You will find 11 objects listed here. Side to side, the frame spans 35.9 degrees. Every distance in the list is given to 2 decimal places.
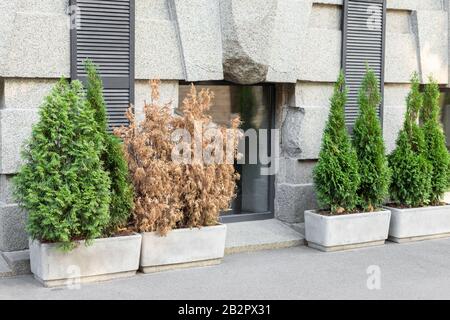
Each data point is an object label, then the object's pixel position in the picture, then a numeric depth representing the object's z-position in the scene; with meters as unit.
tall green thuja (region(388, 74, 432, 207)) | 9.40
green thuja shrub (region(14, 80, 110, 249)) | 6.81
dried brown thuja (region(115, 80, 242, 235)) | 7.59
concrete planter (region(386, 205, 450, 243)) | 9.40
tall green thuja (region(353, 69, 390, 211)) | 9.11
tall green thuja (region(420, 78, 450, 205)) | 9.65
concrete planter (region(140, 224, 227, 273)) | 7.60
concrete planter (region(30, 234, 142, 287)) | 6.97
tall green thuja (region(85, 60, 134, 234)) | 7.31
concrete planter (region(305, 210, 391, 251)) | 8.82
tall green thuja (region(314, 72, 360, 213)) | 8.84
